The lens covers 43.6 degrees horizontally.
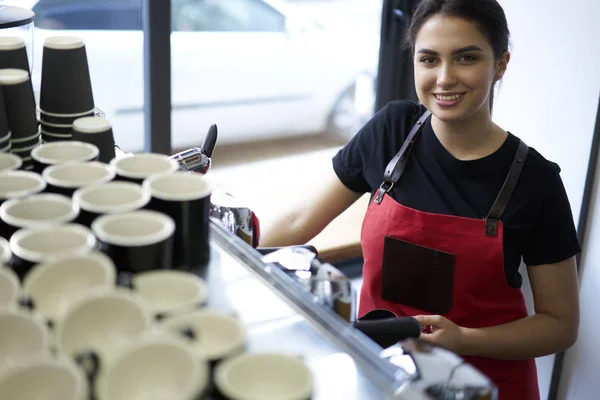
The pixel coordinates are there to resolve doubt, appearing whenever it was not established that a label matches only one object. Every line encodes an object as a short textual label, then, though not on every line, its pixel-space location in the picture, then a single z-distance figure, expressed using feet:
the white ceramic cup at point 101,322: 2.59
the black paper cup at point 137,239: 2.99
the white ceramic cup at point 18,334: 2.57
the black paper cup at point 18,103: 3.89
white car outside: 9.87
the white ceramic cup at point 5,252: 2.94
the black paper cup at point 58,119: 4.16
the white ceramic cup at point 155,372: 2.42
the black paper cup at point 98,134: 3.90
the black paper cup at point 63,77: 4.12
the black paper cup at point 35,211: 3.14
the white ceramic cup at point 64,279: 2.80
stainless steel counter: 2.95
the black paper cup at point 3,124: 3.71
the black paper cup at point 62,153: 3.67
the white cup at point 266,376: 2.57
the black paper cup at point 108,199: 3.22
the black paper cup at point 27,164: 3.86
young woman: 5.41
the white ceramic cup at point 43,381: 2.33
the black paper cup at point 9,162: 3.56
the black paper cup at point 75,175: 3.42
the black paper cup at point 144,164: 3.61
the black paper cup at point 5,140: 3.72
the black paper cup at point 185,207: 3.30
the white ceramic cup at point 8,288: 2.71
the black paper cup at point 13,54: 4.10
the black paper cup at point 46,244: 2.93
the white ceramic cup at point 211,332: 2.67
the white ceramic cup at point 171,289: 2.88
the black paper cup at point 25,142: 3.93
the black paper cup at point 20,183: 3.36
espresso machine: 2.87
